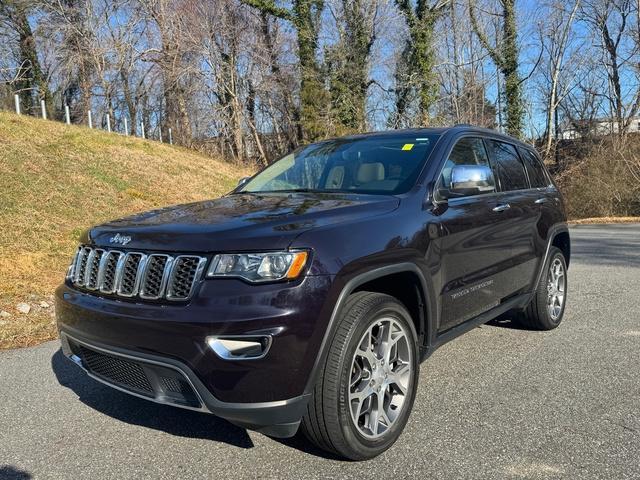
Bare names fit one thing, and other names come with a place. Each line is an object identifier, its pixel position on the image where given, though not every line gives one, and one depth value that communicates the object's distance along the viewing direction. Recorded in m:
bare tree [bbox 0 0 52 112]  29.41
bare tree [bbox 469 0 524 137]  29.84
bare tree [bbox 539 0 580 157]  31.88
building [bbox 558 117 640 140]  27.06
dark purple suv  2.52
